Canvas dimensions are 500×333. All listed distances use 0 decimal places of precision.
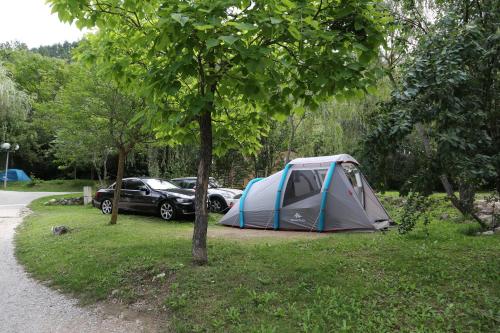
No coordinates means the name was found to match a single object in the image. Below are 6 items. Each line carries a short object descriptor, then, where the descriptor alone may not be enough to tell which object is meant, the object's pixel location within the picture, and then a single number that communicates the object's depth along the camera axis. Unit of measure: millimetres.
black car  12109
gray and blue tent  9227
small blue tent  32531
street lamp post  25647
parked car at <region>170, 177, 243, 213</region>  13992
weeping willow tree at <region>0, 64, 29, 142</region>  23703
